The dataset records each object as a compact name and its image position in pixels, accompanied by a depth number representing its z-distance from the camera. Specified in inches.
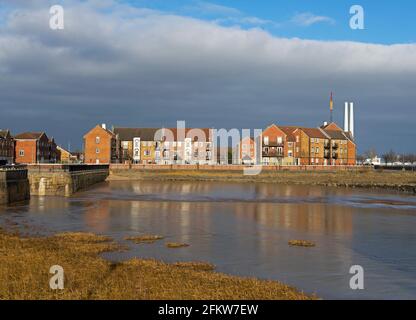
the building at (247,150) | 4894.2
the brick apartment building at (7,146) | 4498.0
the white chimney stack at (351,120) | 5769.7
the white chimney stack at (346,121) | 5816.9
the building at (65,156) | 6348.4
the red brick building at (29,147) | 4916.3
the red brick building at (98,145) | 4562.0
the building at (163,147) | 5009.8
